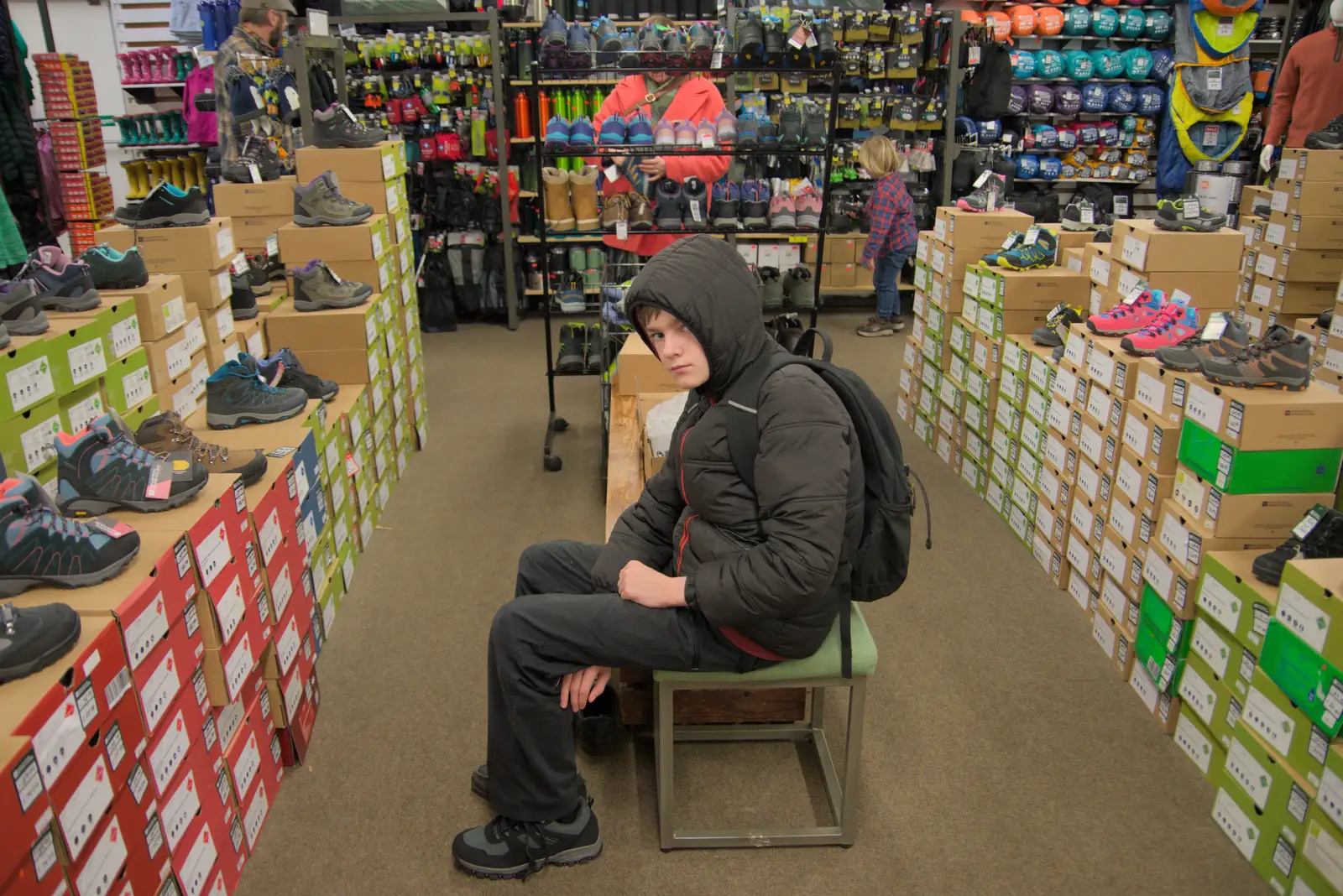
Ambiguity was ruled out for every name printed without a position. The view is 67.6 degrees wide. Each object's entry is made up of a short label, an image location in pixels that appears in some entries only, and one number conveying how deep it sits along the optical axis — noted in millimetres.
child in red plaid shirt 6266
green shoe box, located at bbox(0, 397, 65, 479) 2100
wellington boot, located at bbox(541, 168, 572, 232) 4680
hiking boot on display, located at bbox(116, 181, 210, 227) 3193
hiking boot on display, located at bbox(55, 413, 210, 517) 1965
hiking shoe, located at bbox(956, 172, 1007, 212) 4441
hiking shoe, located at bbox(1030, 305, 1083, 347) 3586
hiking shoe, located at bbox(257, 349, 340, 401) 3173
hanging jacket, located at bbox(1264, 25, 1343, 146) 5867
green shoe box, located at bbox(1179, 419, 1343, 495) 2357
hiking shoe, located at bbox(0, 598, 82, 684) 1445
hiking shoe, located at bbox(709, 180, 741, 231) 4340
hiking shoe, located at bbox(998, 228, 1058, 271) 3936
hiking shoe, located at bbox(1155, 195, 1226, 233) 3406
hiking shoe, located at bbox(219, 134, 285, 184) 4094
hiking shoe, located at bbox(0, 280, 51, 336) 2262
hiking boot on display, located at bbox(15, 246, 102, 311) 2477
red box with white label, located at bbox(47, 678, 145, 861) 1449
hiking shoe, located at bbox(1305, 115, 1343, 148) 5070
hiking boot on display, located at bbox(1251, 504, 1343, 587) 2162
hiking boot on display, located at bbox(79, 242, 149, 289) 2670
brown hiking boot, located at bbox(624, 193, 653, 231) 4364
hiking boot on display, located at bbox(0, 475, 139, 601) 1660
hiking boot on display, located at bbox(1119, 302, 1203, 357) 2916
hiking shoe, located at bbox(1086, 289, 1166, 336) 3100
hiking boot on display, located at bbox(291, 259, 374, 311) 3729
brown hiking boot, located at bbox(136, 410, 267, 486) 2338
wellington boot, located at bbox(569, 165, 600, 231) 4605
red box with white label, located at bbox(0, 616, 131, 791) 1385
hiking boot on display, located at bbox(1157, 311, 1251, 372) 2602
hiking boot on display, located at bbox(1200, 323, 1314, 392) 2371
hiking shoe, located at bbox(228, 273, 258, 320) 3596
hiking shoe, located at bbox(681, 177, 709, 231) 4305
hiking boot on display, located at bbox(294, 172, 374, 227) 3918
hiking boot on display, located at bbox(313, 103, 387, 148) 4223
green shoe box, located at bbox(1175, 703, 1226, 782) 2396
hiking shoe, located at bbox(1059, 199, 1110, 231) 4121
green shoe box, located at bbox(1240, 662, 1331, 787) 1936
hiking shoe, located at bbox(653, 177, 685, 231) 4297
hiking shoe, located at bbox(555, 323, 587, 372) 4559
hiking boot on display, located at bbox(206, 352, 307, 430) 2883
